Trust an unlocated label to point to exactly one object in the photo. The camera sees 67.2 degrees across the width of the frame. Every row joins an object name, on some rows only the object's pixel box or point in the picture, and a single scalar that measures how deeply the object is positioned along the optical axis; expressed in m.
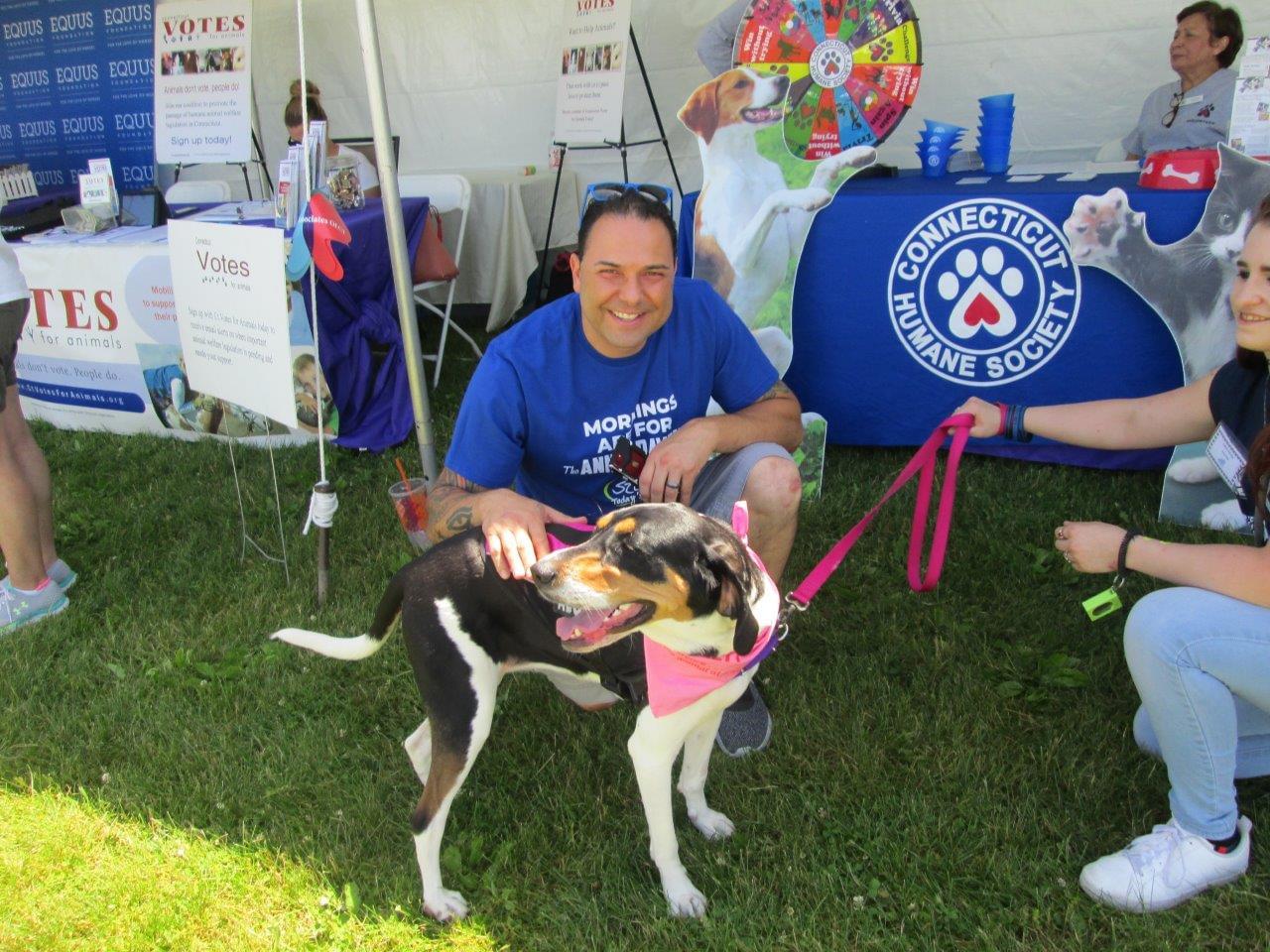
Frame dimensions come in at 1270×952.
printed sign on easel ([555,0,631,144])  5.85
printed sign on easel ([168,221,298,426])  3.15
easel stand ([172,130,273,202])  7.39
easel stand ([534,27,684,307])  6.02
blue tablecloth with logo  3.49
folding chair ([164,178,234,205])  6.92
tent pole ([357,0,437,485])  3.05
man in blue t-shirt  2.20
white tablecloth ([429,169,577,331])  6.28
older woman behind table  4.16
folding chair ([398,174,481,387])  5.55
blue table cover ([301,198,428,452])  4.36
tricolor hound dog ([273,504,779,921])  1.65
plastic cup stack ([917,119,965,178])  4.06
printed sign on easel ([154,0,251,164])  6.38
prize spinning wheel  3.75
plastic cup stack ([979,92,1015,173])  3.98
